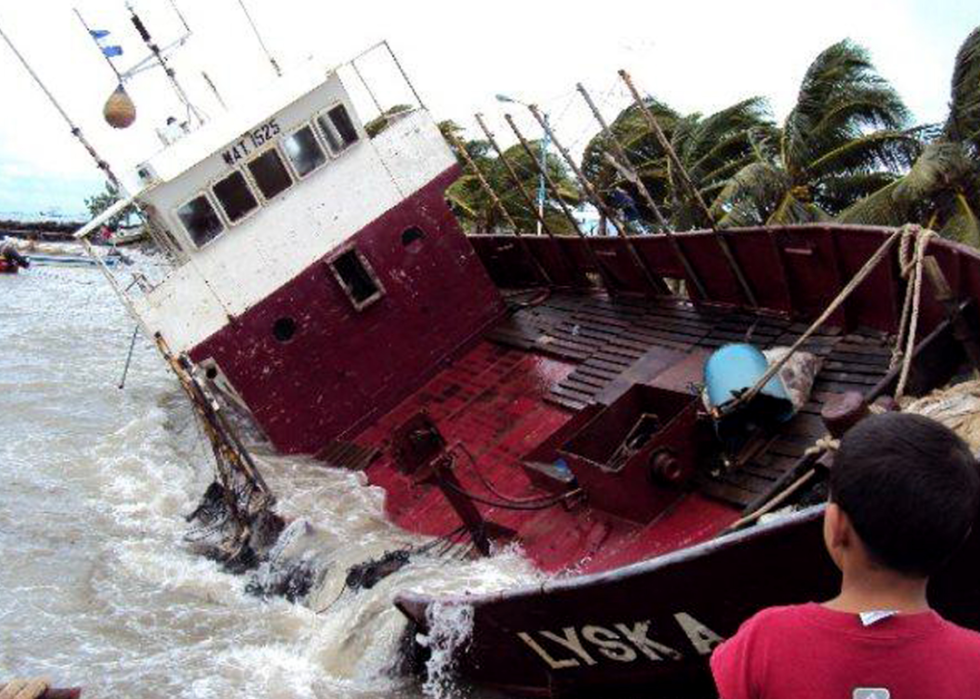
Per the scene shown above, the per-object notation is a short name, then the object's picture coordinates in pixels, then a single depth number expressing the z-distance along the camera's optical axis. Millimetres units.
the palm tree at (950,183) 12789
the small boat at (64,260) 56125
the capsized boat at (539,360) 5305
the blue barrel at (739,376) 7426
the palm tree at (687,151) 18781
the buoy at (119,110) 12789
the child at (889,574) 1979
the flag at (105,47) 13211
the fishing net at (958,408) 4582
